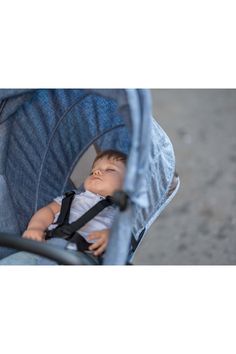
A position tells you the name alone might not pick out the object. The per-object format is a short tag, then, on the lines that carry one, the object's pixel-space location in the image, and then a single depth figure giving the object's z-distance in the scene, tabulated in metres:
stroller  1.67
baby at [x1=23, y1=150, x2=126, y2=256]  1.68
